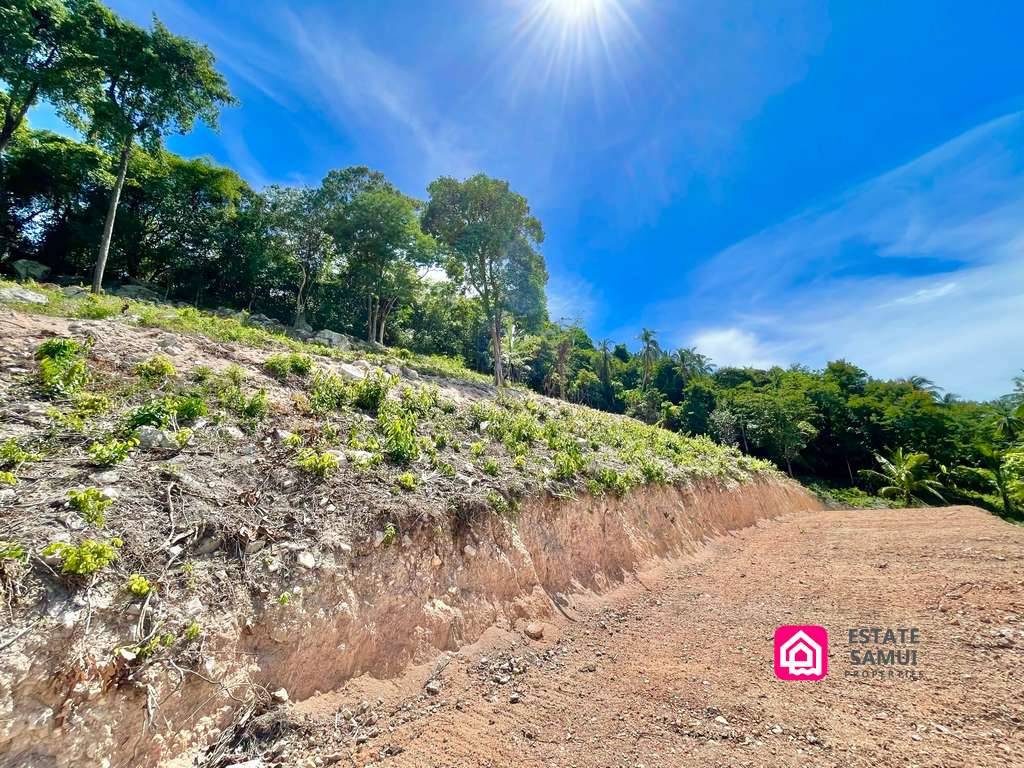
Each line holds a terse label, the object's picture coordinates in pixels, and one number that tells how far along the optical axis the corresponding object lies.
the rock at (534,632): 5.70
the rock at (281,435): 5.96
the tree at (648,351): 58.25
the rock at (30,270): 17.89
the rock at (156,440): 4.89
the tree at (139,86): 13.80
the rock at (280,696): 3.69
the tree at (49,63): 12.43
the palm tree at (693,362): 62.62
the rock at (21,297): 7.87
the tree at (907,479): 31.48
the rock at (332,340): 18.29
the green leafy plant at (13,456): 3.89
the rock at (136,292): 18.94
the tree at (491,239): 19.28
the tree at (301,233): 25.20
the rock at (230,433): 5.60
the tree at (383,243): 23.34
